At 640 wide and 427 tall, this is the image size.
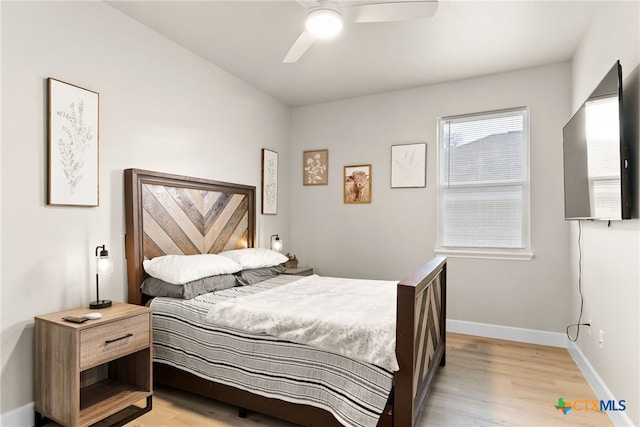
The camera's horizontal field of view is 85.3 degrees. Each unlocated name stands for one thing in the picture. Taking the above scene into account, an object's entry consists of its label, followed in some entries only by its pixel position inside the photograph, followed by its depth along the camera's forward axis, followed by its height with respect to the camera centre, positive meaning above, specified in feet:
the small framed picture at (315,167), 14.93 +2.16
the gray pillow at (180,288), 8.32 -1.73
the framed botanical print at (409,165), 12.98 +1.93
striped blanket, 5.67 -2.80
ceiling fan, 6.39 +3.94
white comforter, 5.90 -1.97
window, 11.73 +1.11
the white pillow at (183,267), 8.34 -1.25
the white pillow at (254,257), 10.55 -1.27
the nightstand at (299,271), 12.46 -1.99
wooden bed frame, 5.52 -1.11
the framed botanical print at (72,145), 7.07 +1.57
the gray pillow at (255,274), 10.25 -1.78
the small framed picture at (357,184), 14.06 +1.35
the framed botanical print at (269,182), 13.76 +1.43
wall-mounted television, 6.20 +1.17
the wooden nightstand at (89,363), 6.10 -2.72
